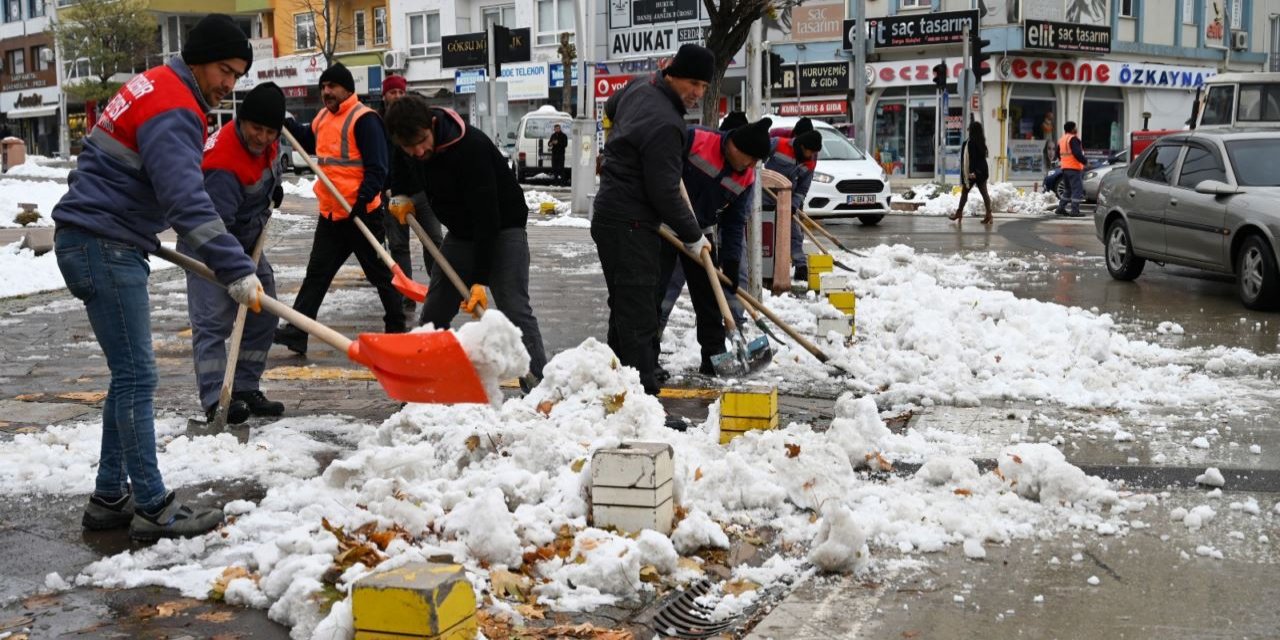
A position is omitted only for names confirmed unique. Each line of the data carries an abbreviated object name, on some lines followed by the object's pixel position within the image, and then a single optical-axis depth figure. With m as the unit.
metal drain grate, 3.99
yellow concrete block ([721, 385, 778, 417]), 5.87
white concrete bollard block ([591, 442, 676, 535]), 4.64
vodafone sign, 26.20
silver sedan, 11.38
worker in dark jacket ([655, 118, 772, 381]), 7.60
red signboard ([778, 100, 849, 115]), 39.00
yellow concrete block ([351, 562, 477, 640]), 3.40
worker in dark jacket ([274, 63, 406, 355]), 8.72
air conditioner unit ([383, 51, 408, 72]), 50.28
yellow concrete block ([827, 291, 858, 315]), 9.14
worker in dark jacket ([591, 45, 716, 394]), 6.74
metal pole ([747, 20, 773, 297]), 10.45
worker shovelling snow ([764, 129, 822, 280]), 12.45
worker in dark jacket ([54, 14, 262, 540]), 4.63
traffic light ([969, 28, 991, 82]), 29.69
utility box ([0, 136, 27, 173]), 39.88
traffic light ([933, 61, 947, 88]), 30.36
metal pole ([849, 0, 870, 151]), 31.06
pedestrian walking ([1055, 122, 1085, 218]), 24.00
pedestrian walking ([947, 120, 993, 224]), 21.69
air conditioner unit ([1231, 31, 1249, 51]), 41.41
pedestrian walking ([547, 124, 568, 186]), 36.22
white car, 20.72
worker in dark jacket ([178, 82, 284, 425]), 6.63
